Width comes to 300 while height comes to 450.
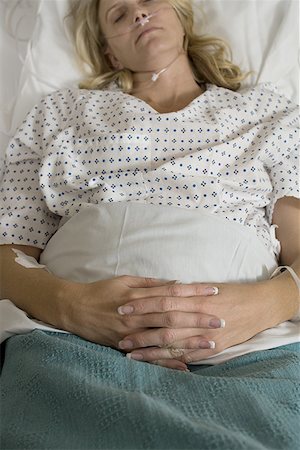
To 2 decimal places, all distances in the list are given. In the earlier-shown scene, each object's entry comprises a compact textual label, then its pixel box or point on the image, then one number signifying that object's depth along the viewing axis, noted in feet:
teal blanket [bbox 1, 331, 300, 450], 2.87
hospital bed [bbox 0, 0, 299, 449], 5.47
